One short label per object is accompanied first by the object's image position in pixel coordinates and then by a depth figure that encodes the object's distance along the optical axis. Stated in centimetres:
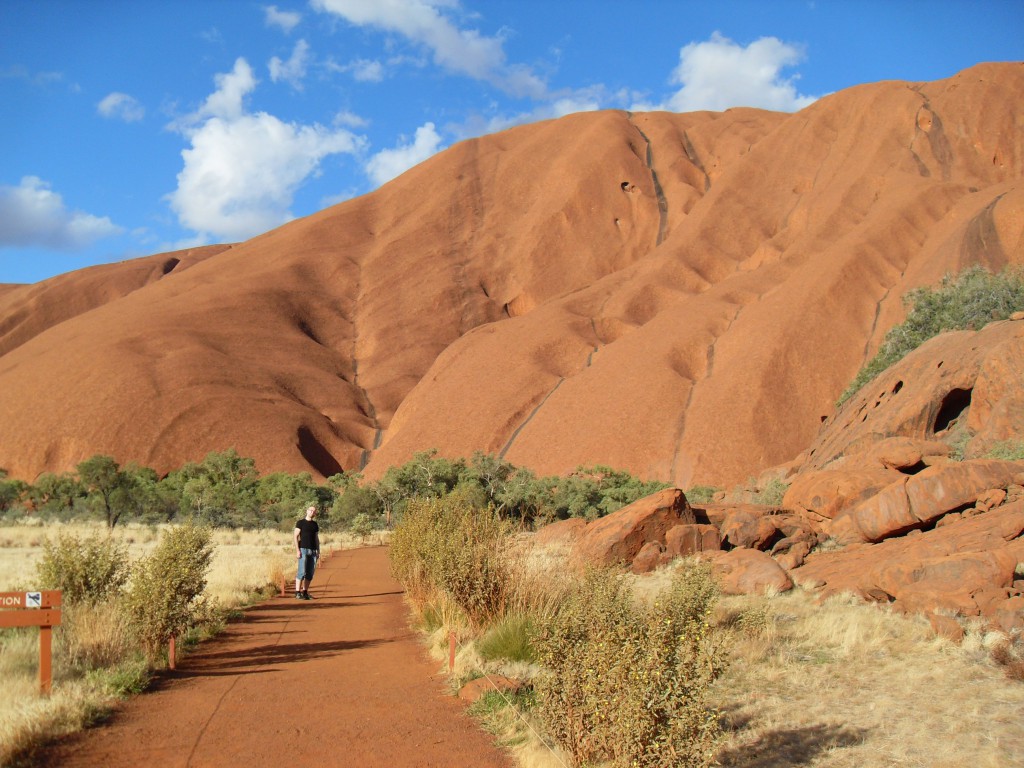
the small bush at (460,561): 1020
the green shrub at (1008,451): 1680
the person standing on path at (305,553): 1423
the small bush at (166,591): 895
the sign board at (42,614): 676
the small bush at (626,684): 511
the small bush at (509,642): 893
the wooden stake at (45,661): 698
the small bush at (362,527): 3316
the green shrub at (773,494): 2303
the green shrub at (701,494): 3095
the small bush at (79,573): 977
